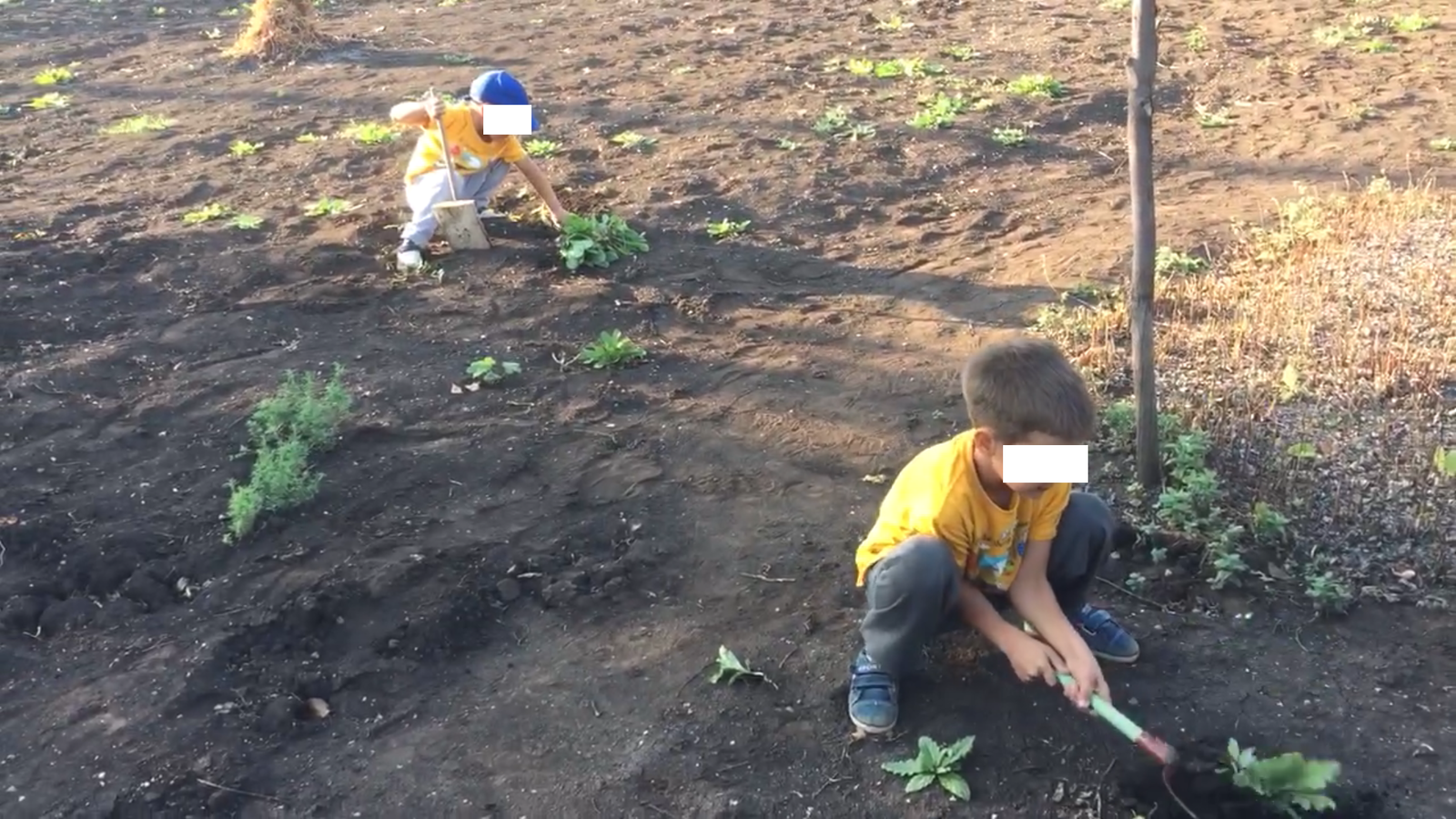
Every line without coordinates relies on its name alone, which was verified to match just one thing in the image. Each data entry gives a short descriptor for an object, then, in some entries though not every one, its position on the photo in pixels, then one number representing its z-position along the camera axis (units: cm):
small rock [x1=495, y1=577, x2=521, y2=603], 383
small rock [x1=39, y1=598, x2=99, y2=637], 377
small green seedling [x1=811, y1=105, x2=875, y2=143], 798
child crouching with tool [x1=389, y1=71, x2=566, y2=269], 646
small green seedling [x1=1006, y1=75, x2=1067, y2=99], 873
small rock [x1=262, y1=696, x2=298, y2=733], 336
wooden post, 356
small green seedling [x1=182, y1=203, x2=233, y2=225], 701
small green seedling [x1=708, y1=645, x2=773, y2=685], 345
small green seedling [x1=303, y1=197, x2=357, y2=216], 710
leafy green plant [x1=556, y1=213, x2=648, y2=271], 625
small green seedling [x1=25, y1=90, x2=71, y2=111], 957
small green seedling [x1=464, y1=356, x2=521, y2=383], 518
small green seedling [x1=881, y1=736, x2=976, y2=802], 306
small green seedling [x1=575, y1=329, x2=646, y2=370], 529
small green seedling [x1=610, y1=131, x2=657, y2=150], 804
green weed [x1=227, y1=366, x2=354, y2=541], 417
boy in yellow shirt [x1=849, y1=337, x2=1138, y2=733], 283
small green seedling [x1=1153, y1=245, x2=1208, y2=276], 583
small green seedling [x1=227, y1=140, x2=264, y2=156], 820
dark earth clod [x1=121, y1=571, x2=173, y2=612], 386
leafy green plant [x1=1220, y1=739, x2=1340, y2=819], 285
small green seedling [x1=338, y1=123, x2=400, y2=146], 830
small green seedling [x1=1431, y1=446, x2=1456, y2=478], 388
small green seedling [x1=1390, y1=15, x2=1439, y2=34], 996
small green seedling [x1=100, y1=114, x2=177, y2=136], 884
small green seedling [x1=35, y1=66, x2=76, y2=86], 1020
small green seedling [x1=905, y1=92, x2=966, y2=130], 815
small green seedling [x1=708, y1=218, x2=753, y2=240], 666
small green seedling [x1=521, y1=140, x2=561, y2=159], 796
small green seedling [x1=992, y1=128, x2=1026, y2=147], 787
